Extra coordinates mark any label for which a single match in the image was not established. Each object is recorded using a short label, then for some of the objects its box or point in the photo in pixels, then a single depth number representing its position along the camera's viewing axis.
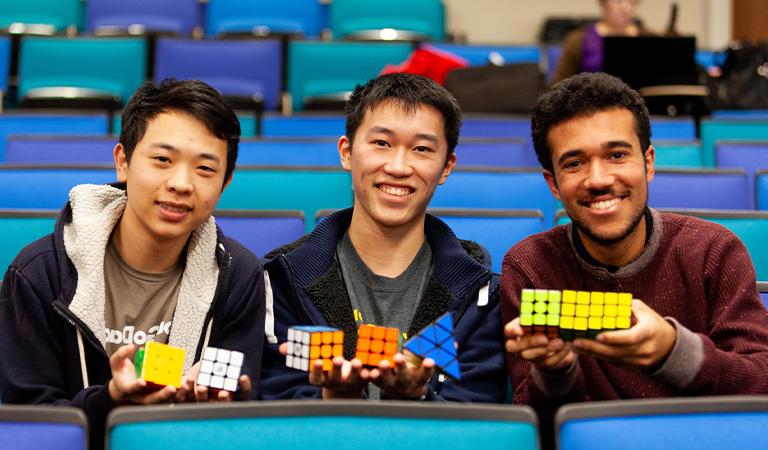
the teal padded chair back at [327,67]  4.41
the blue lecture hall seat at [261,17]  5.11
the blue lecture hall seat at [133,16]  5.04
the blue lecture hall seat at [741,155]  2.97
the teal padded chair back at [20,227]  2.03
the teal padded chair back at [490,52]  4.65
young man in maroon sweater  1.50
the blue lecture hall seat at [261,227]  2.13
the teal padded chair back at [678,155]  3.02
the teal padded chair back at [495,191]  2.45
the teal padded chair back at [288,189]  2.46
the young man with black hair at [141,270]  1.52
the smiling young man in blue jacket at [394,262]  1.68
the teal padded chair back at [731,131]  3.48
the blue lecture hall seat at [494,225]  2.12
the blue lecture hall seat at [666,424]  1.08
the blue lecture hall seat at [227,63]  4.23
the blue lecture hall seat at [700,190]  2.50
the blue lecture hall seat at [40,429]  1.08
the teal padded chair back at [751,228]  2.07
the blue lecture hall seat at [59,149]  2.81
